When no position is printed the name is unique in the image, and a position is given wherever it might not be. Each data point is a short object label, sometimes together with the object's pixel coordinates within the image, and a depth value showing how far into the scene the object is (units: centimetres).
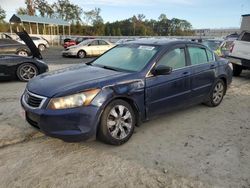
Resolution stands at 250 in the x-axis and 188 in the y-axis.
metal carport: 2731
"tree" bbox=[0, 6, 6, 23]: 4114
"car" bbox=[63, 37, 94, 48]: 2042
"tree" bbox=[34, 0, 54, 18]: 4480
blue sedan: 252
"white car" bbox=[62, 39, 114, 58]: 1366
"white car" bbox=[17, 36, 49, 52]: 1888
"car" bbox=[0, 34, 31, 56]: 985
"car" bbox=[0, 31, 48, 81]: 583
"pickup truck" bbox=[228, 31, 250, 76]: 685
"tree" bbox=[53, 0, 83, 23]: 4839
